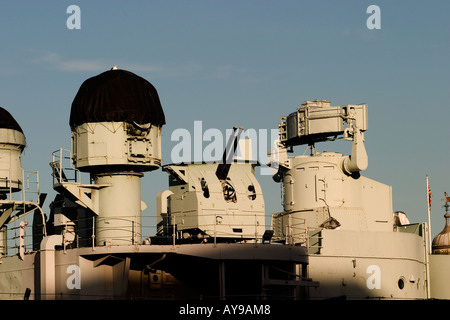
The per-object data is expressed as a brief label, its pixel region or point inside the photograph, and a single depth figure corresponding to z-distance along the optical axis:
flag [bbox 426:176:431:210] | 60.94
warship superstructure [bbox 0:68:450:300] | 44.66
